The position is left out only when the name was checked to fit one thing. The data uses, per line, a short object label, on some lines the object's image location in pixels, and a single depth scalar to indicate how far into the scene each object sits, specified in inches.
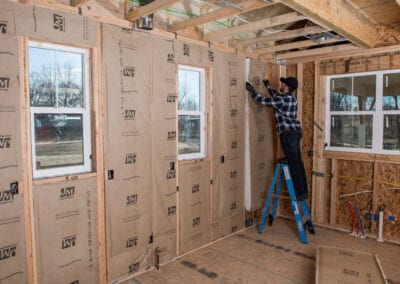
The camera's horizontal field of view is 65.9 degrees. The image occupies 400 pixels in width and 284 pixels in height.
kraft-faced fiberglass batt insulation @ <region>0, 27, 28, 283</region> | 88.1
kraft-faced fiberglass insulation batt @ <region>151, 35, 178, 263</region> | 127.0
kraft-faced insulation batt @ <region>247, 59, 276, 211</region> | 175.8
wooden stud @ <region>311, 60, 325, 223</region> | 178.1
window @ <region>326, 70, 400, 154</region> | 156.6
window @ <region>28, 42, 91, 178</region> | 98.6
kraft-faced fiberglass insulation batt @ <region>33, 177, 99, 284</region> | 98.5
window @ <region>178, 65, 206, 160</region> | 145.1
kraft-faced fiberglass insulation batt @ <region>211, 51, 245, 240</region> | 155.3
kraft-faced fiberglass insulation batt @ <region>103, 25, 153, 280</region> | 113.0
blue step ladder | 158.3
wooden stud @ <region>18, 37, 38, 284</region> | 91.4
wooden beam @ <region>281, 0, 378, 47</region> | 100.9
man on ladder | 161.7
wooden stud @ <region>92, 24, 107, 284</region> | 108.5
